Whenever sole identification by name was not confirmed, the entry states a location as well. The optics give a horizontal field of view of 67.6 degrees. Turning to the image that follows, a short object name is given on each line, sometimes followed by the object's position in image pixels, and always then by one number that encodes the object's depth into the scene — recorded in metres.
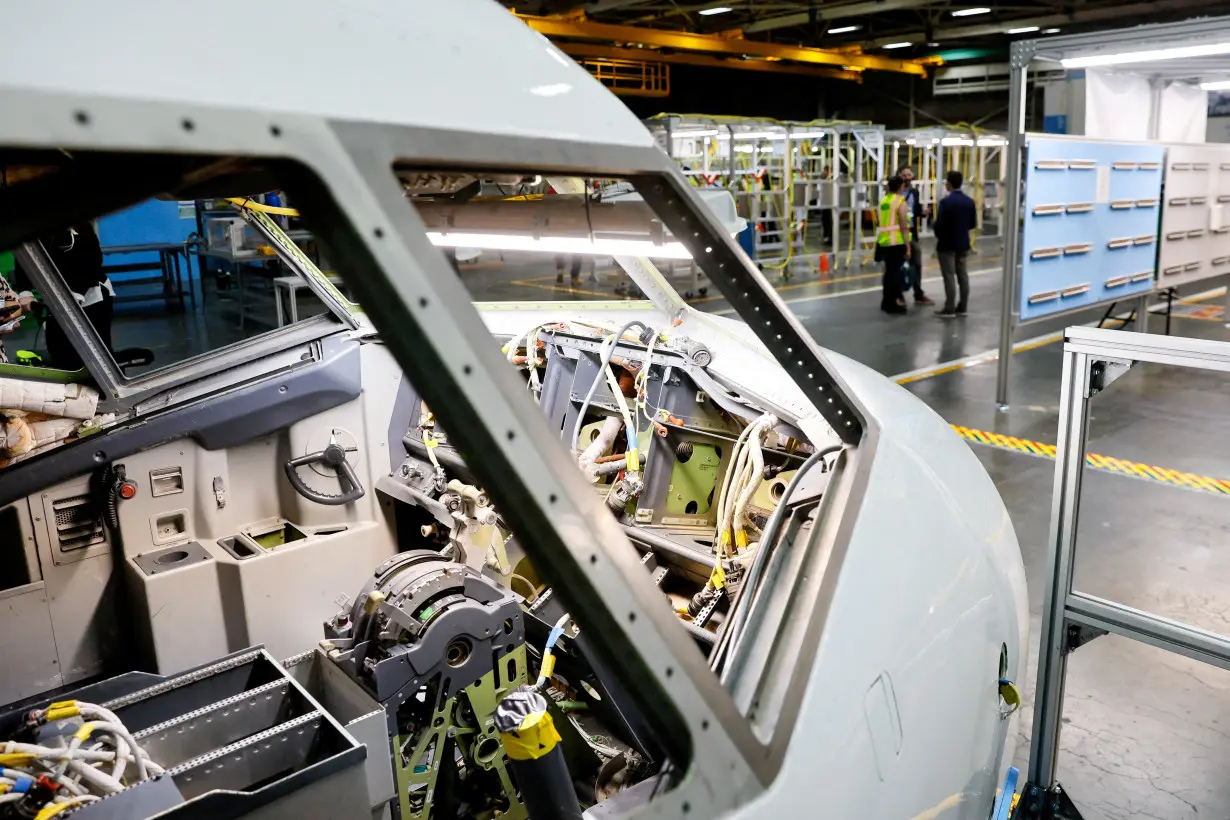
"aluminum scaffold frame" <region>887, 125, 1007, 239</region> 20.05
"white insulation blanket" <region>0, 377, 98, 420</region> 2.84
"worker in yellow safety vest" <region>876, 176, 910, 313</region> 11.71
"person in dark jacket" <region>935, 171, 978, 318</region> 10.96
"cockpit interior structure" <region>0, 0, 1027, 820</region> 1.09
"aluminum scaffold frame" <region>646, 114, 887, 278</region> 15.06
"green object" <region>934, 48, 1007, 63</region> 25.71
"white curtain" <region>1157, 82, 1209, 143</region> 9.12
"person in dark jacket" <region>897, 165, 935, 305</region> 11.84
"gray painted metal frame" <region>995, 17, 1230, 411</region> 5.98
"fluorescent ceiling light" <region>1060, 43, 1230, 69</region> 6.04
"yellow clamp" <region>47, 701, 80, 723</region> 2.00
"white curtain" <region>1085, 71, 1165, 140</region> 7.87
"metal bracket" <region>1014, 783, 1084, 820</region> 2.81
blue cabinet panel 6.83
